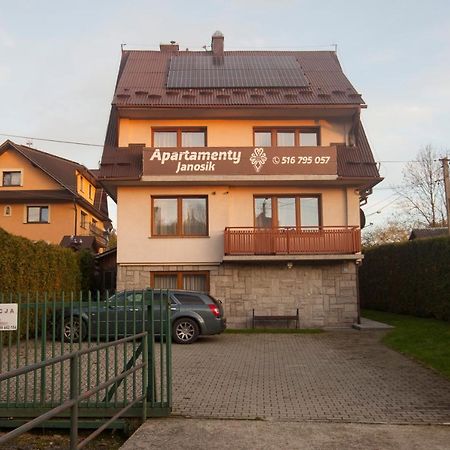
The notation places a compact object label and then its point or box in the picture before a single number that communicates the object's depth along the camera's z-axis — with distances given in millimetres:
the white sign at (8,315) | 6723
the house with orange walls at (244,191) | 19656
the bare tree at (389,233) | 48375
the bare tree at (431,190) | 41731
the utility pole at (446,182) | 23797
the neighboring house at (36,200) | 32781
